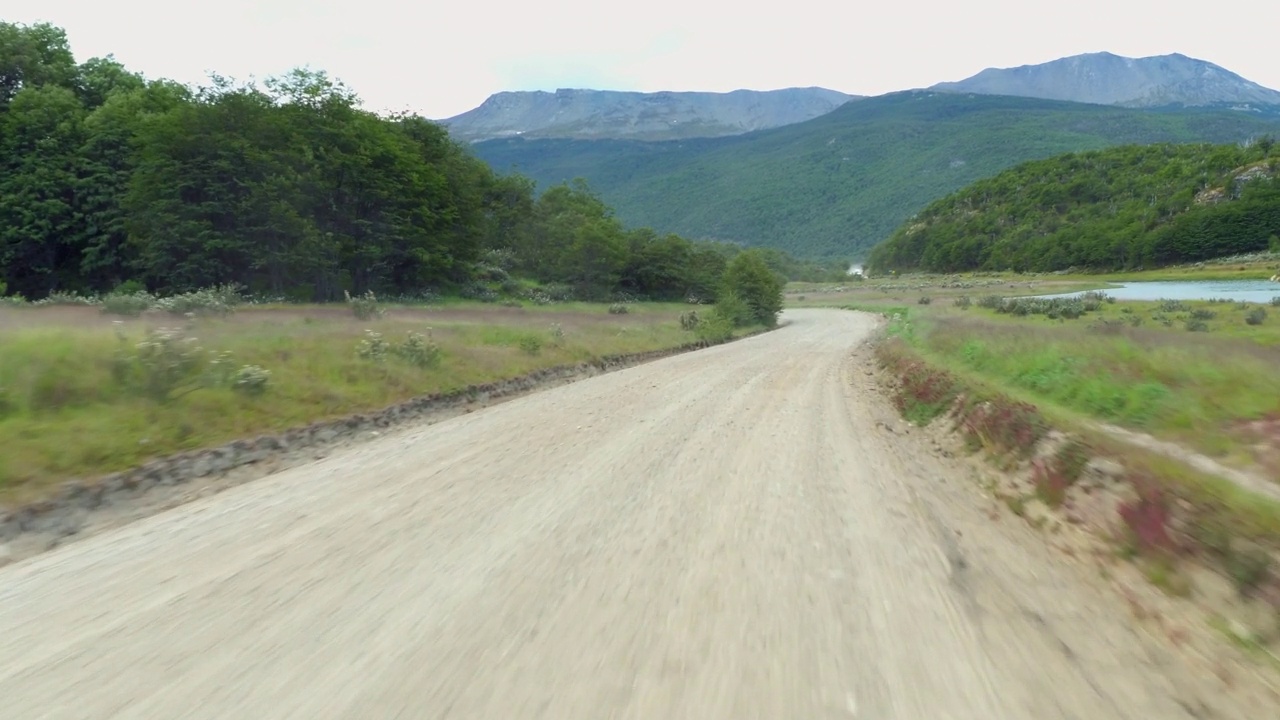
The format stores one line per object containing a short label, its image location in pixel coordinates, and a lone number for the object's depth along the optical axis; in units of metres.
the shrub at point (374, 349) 15.30
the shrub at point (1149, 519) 5.45
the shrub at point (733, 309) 47.62
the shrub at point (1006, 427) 8.54
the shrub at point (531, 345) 22.06
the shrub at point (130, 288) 32.76
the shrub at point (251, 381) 11.06
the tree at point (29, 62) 42.19
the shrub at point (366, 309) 25.41
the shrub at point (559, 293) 54.47
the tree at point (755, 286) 55.28
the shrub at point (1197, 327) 17.05
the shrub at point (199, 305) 22.64
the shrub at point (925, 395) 12.75
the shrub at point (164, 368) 9.95
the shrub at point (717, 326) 40.75
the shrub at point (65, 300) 25.84
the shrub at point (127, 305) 20.84
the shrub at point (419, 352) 16.34
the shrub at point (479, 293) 45.78
